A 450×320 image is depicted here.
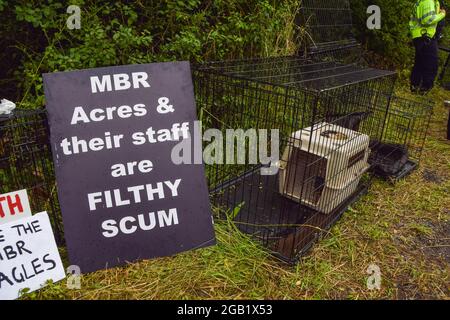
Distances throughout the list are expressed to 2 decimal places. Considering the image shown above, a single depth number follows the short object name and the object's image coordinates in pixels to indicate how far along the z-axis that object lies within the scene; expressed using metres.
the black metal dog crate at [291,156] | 2.63
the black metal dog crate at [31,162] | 2.12
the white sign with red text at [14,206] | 2.02
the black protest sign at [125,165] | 2.08
